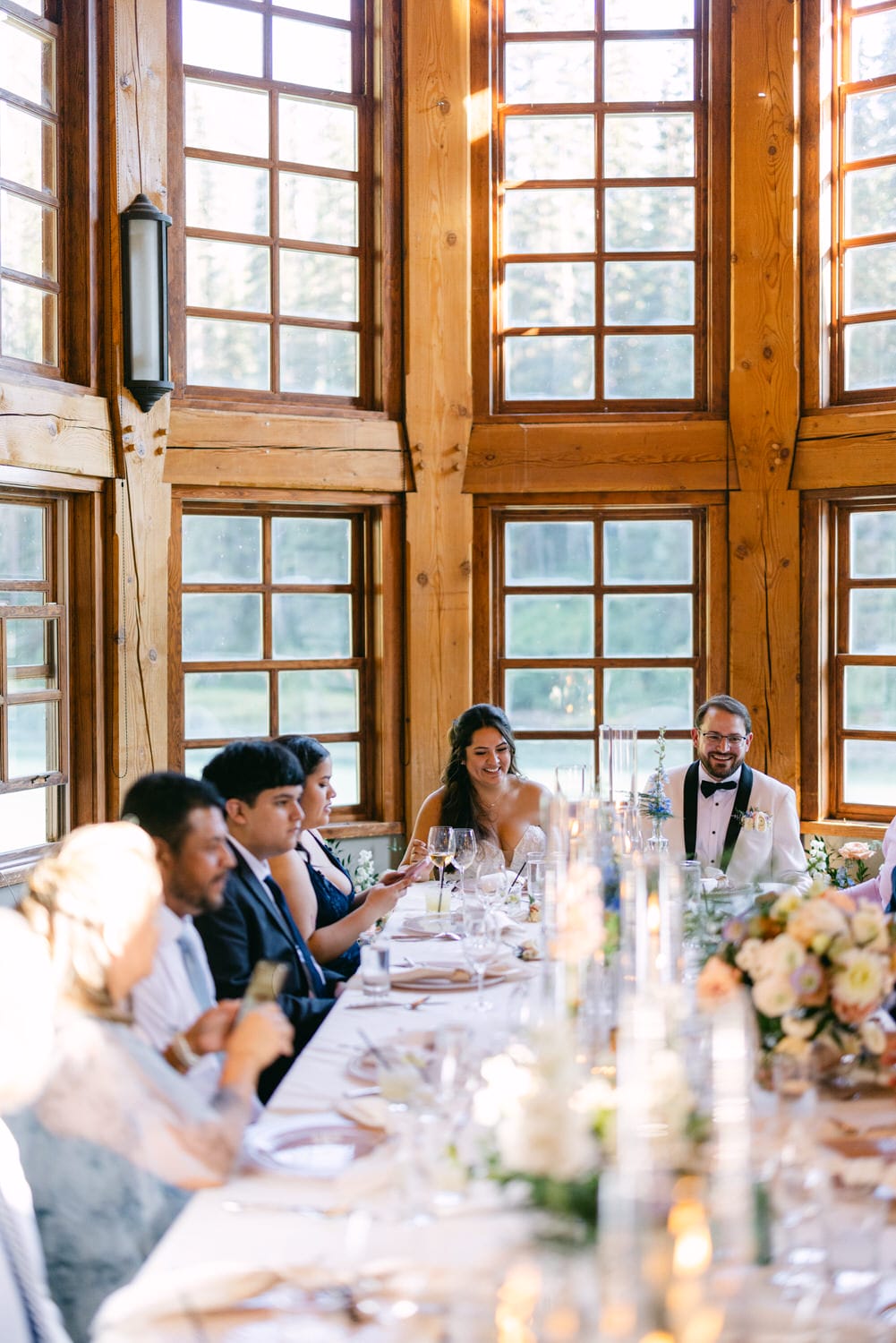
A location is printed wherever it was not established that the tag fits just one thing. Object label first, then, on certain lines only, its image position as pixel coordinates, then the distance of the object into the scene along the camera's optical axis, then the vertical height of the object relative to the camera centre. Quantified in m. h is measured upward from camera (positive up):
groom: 4.58 -0.59
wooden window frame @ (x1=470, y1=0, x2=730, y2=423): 5.25 +1.49
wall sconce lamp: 4.57 +1.15
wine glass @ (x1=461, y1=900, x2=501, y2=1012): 2.50 -0.55
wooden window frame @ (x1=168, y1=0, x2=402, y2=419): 5.14 +1.52
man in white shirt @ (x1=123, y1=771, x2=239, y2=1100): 2.06 -0.43
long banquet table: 1.30 -0.69
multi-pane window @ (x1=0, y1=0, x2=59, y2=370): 4.38 +1.47
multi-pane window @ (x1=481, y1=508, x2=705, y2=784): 5.41 +0.04
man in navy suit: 2.73 -0.52
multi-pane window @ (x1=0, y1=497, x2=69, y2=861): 4.41 -0.13
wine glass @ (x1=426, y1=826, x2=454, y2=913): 3.50 -0.53
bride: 4.51 -0.51
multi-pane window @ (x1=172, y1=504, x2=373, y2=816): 5.06 +0.03
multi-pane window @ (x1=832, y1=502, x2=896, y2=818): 5.21 -0.10
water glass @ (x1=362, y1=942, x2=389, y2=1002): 2.41 -0.58
